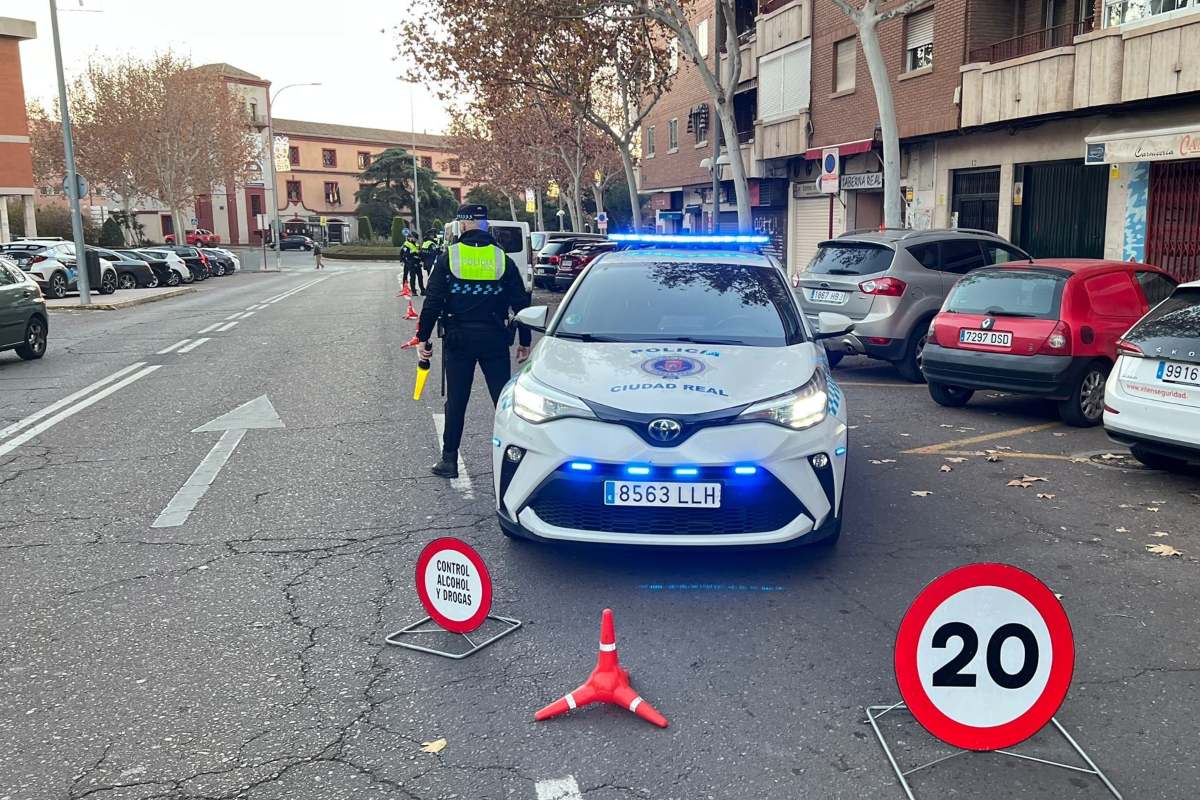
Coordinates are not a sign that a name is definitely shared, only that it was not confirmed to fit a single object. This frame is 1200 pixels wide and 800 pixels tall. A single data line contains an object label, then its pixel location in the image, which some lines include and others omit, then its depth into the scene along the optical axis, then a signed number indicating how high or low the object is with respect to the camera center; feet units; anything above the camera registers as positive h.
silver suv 38.01 -1.94
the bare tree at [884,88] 50.78 +7.22
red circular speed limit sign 9.90 -4.22
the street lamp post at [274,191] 181.48 +8.68
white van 84.02 -0.46
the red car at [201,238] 242.70 +0.64
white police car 15.16 -3.18
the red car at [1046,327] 29.12 -2.85
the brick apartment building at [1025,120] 50.14 +6.47
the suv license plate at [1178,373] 20.65 -2.99
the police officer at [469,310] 22.20 -1.61
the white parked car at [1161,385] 20.84 -3.32
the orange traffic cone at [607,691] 11.62 -5.25
